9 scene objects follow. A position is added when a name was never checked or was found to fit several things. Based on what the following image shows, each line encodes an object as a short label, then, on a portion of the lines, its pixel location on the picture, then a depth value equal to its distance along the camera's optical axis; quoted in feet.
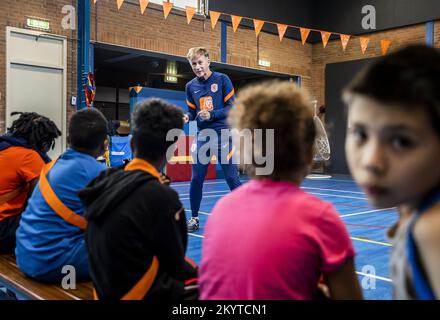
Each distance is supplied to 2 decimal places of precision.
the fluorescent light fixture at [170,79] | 51.96
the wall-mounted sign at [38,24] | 27.75
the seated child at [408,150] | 2.41
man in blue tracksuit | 13.96
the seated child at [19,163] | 9.17
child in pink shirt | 3.50
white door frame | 26.94
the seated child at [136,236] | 5.03
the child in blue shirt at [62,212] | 7.11
